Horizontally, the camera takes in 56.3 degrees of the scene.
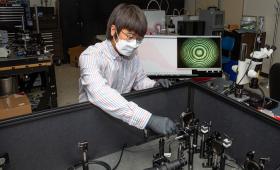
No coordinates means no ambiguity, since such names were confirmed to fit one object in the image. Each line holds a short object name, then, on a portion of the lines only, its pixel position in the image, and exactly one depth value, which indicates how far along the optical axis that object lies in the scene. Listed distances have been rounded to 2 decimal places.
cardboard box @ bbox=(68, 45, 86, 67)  5.00
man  1.03
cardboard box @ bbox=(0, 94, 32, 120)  2.51
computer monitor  1.81
